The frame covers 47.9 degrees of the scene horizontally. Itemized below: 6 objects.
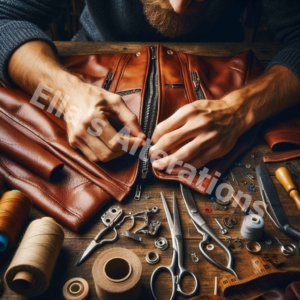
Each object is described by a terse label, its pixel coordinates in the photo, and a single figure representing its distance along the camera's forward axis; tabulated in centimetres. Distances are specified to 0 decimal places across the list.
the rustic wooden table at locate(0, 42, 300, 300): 98
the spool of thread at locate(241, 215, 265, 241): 104
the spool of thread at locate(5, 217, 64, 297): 88
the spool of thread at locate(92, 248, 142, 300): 85
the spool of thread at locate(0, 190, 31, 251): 97
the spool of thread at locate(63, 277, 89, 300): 92
